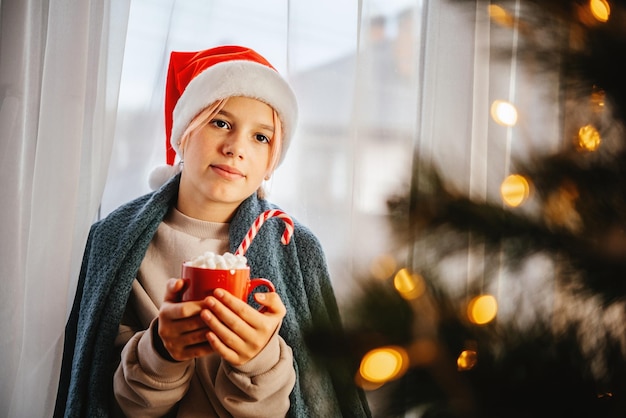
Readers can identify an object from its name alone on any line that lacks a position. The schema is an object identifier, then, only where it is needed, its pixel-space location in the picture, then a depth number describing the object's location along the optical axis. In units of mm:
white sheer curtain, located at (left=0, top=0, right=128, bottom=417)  1168
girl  1007
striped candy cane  1017
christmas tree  364
